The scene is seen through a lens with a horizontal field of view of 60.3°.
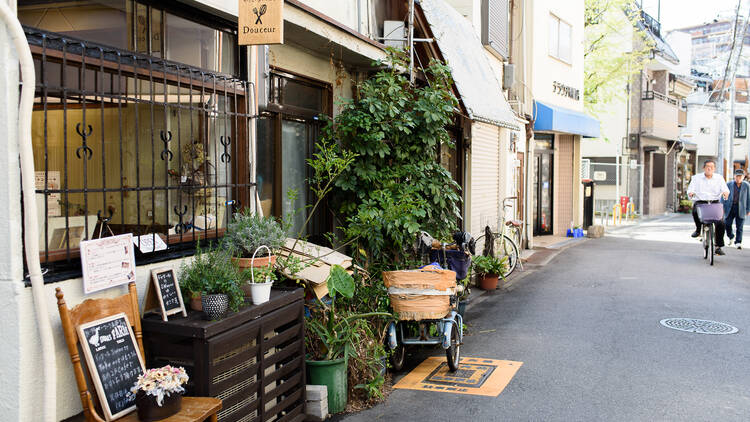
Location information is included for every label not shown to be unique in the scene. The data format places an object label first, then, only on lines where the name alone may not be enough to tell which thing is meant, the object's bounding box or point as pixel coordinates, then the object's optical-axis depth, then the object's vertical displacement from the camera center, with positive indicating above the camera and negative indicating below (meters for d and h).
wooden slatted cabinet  3.99 -1.14
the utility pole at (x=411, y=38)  8.79 +1.98
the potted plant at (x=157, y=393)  3.56 -1.16
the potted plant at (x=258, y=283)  4.61 -0.72
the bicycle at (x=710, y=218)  13.48 -0.76
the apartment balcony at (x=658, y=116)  31.06 +3.28
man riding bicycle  13.61 -0.16
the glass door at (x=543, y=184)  20.31 -0.06
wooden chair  3.60 -0.90
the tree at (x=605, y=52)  25.14 +5.20
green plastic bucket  5.36 -1.62
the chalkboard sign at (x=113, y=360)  3.67 -1.04
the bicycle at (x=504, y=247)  12.35 -1.28
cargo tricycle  6.20 -1.26
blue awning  18.09 +1.83
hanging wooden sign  5.24 +1.33
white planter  4.61 -0.77
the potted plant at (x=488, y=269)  11.11 -1.50
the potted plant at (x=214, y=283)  4.19 -0.68
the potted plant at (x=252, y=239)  5.04 -0.45
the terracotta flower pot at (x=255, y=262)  4.97 -0.61
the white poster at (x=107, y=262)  3.91 -0.49
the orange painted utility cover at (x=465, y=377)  5.99 -1.91
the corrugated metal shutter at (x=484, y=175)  13.05 +0.15
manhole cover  7.97 -1.84
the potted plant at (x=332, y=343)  5.39 -1.38
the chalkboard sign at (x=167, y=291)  4.27 -0.71
